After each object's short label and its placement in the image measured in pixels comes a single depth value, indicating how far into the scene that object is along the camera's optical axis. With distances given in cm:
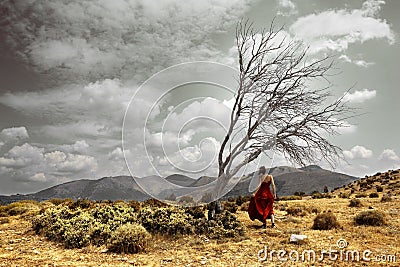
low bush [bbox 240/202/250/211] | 2297
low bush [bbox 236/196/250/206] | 2742
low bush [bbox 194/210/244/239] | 1316
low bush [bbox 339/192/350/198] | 3331
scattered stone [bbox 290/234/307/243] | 1155
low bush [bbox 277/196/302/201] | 3394
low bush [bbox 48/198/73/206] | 2920
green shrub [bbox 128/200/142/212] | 2169
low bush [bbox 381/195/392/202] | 2552
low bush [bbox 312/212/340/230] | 1435
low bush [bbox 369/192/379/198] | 3062
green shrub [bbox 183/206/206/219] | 1670
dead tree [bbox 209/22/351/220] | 1554
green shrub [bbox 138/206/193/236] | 1389
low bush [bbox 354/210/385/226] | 1487
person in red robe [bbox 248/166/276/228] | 1493
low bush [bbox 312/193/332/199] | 3464
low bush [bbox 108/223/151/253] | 1142
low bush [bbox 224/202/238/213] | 2068
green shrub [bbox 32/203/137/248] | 1275
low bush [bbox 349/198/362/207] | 2263
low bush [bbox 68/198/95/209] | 2539
